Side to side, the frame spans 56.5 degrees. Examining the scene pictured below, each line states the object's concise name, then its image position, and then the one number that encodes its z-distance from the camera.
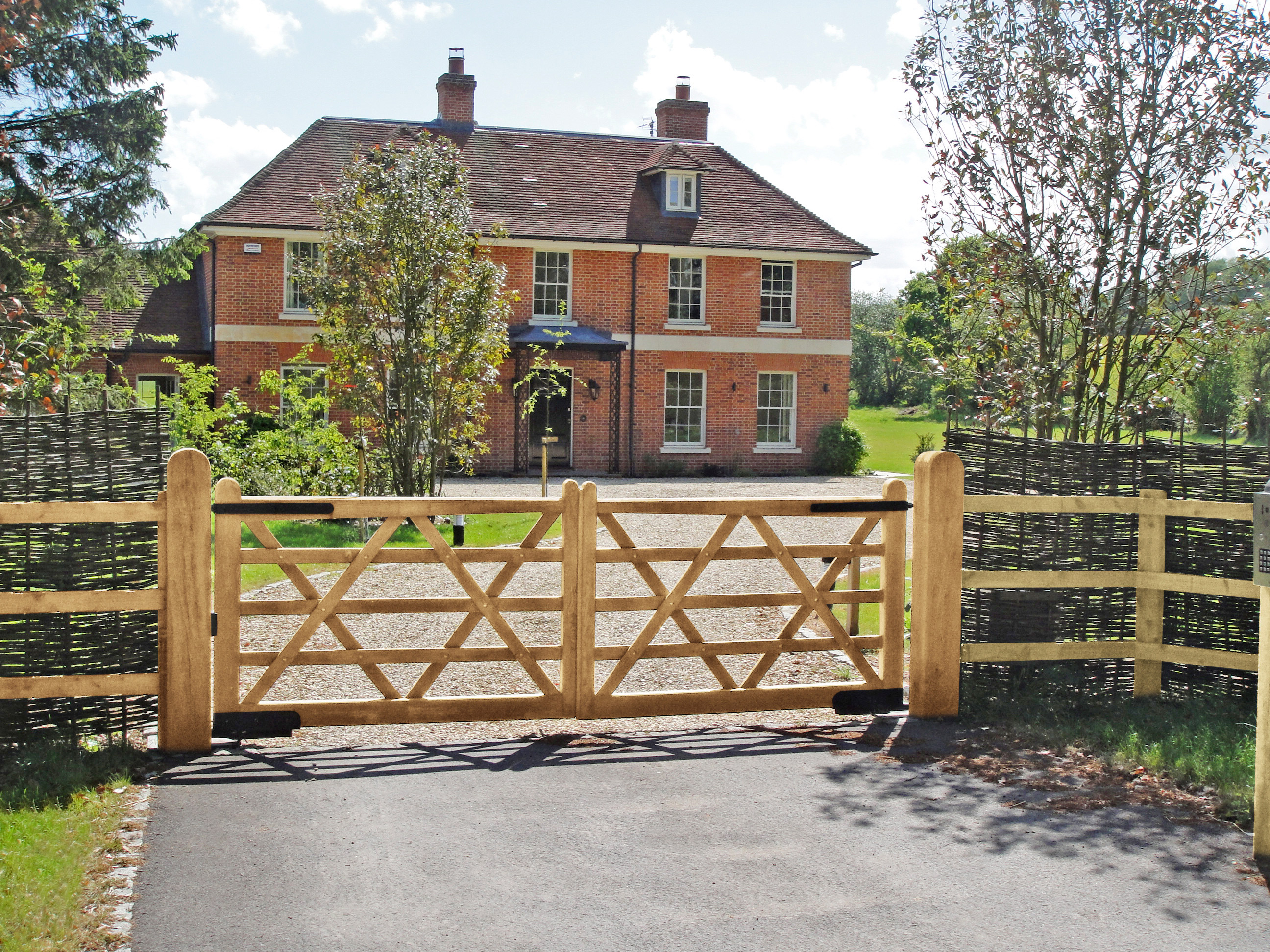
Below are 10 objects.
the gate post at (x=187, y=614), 5.91
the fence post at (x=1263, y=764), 4.83
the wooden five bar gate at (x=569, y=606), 6.17
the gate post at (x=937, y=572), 6.79
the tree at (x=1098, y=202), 9.09
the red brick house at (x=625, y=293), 27.25
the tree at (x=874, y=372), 66.44
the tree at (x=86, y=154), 22.38
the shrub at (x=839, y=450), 30.12
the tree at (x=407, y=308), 17.12
